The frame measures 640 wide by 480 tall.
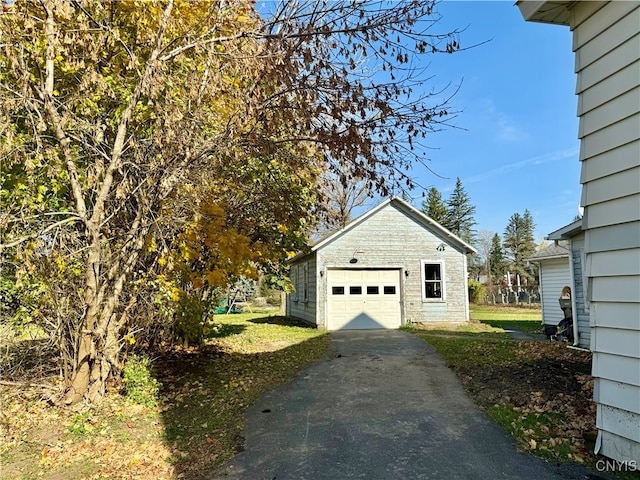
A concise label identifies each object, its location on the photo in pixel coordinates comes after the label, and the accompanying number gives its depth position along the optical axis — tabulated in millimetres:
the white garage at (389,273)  15148
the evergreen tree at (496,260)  42906
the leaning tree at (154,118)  4938
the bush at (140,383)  5902
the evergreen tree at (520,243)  42625
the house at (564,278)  10625
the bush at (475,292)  32188
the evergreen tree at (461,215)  44250
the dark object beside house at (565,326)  11641
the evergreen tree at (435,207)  38875
